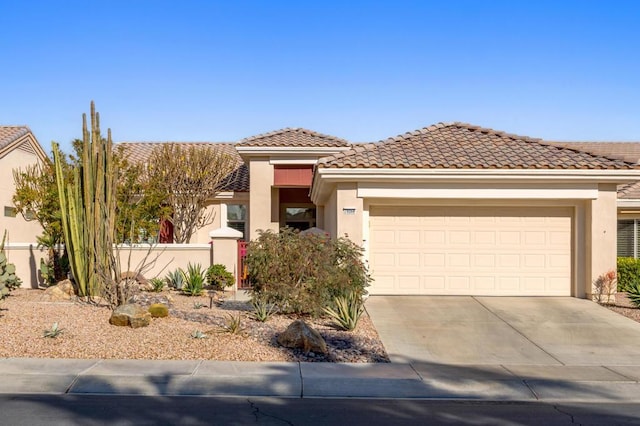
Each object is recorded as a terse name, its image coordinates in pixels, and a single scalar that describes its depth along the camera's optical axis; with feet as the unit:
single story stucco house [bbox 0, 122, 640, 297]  50.49
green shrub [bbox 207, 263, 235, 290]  58.65
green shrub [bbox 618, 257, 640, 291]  57.72
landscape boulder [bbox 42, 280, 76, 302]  48.11
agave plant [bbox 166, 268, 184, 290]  58.23
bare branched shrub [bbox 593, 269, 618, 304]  50.62
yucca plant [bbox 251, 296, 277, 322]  40.22
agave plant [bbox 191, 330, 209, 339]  34.86
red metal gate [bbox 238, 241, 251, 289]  61.93
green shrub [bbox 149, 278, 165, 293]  57.00
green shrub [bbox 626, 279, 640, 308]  48.67
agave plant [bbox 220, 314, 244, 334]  35.91
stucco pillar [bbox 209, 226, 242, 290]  60.49
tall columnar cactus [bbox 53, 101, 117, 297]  46.50
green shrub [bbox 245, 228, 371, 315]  41.73
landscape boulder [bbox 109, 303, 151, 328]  37.24
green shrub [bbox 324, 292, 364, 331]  38.93
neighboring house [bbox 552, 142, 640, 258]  66.49
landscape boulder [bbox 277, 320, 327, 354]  33.55
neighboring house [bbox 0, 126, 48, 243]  77.41
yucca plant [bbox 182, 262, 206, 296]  55.31
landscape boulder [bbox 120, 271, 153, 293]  55.73
